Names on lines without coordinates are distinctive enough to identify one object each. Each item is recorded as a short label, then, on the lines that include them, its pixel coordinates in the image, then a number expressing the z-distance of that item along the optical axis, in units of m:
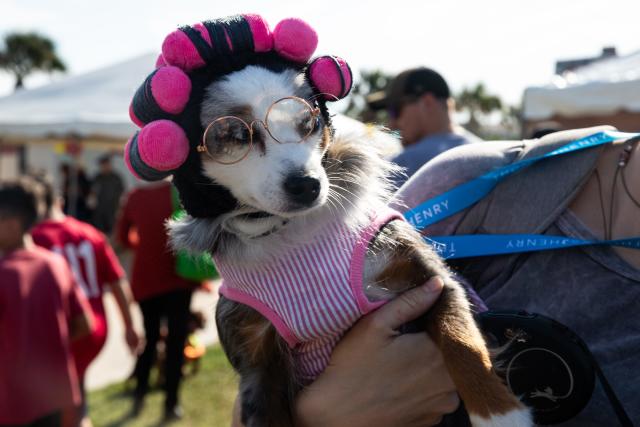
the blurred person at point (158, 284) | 5.12
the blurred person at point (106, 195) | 11.03
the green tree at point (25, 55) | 51.28
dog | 1.48
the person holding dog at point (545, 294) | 1.45
